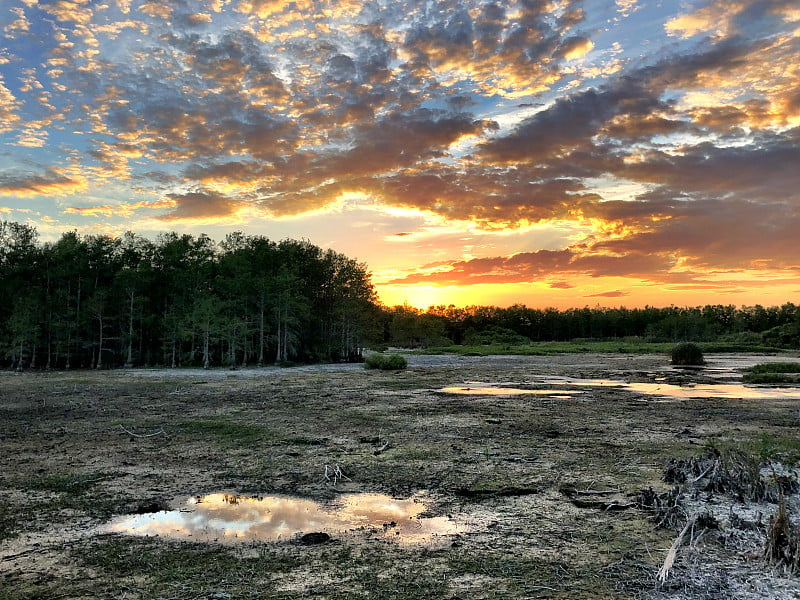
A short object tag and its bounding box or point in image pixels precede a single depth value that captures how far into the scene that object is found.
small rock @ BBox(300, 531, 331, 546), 6.98
